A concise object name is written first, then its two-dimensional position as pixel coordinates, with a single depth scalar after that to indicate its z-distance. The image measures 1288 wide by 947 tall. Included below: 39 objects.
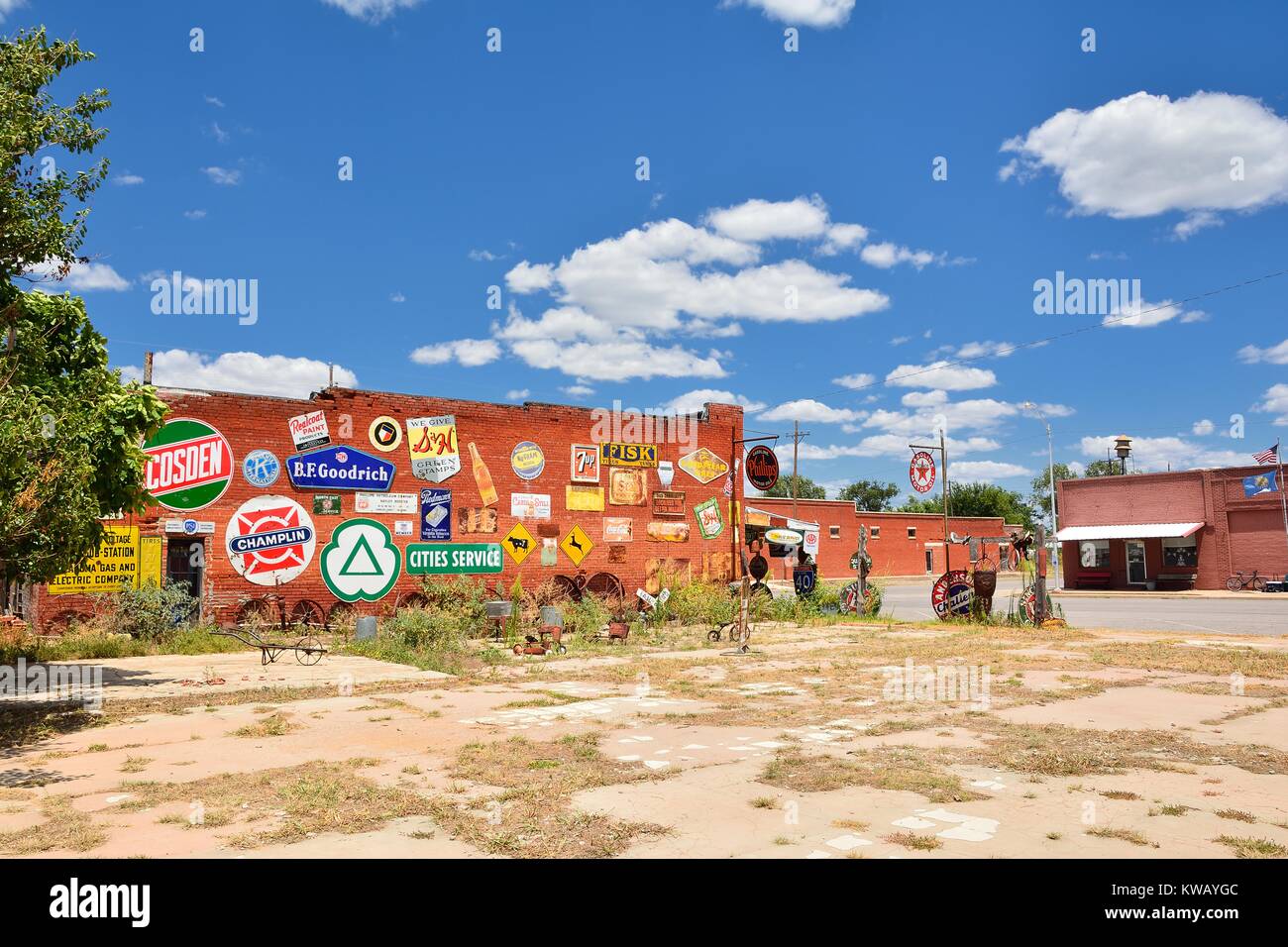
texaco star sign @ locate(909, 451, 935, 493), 38.09
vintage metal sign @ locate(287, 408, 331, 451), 20.59
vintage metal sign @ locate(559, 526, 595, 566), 24.86
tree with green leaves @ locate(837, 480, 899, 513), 110.09
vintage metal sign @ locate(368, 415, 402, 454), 21.74
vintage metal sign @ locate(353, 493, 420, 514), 21.44
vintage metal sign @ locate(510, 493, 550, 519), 23.95
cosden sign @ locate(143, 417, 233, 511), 18.88
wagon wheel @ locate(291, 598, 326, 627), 20.36
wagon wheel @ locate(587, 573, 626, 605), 25.30
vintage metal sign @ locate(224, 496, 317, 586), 19.69
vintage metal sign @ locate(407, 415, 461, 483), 22.36
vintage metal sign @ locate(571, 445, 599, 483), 25.27
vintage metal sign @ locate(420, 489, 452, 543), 22.38
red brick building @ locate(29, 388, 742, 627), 19.34
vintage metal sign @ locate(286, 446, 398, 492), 20.58
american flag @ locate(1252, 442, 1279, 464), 38.59
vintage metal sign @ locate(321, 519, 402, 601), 20.95
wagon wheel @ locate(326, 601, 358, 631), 20.62
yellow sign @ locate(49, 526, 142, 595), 17.77
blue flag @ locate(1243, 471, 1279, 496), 40.09
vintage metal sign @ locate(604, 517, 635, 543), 25.83
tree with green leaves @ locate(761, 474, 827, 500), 104.81
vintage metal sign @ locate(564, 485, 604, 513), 25.06
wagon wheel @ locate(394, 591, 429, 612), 21.77
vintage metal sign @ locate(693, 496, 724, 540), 27.97
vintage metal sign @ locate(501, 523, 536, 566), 23.69
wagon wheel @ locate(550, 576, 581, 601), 24.22
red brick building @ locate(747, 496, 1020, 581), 55.62
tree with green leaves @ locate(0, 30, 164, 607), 9.64
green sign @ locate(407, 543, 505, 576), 22.19
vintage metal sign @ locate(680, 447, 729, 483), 27.89
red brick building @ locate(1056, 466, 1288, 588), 40.72
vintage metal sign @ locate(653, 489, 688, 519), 26.97
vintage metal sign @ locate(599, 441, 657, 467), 25.97
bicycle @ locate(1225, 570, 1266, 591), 40.12
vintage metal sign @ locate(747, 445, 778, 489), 28.28
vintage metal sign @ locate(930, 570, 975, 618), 25.89
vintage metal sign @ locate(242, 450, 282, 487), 19.91
